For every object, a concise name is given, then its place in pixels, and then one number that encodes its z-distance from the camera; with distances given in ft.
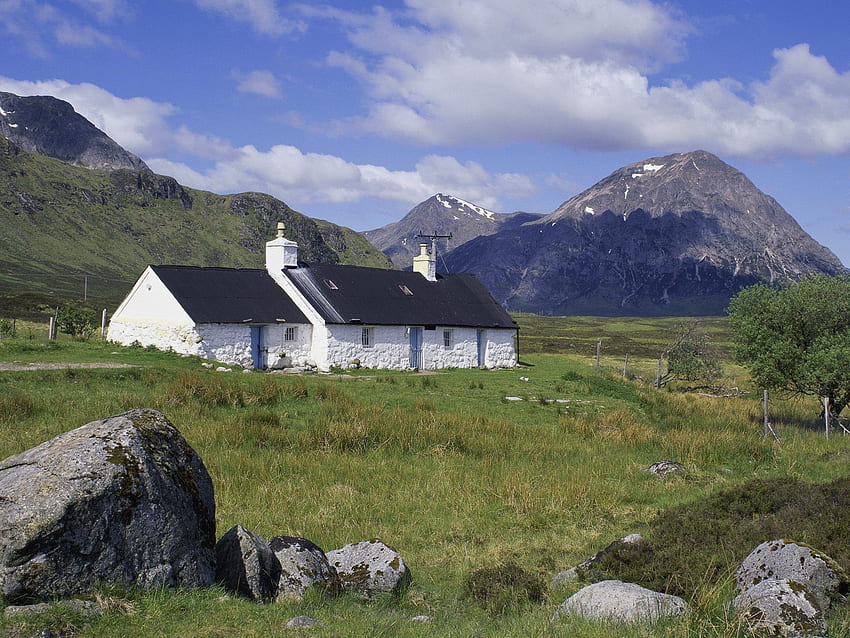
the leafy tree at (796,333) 79.87
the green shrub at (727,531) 27.30
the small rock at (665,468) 48.59
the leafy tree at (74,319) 136.56
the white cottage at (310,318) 116.88
